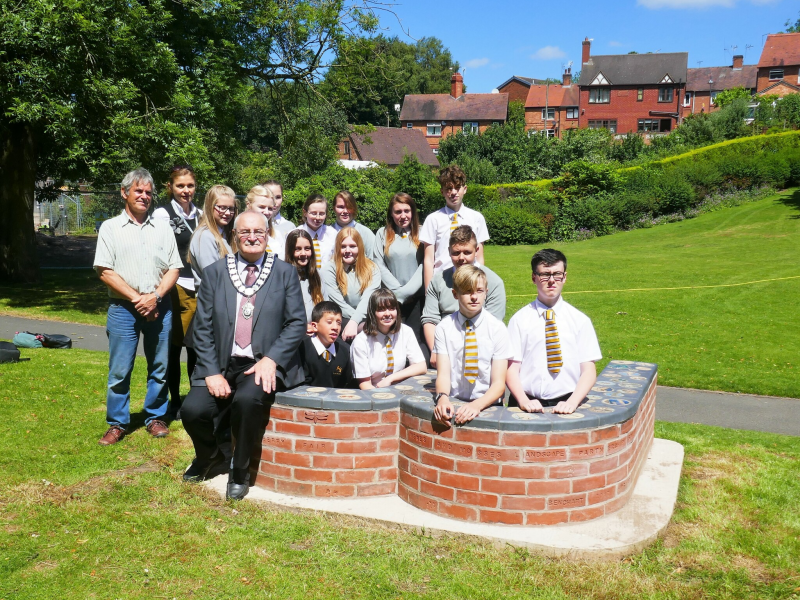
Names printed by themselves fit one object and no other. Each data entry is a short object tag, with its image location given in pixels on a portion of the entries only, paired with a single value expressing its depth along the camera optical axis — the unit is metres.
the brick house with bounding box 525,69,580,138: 67.44
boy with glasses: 4.41
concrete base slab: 3.84
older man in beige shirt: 5.30
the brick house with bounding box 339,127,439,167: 59.72
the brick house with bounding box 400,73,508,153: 67.88
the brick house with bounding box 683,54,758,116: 65.62
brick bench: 3.98
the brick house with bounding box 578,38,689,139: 61.53
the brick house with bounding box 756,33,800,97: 61.84
